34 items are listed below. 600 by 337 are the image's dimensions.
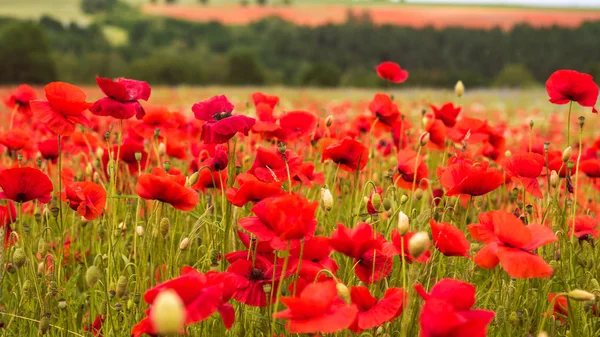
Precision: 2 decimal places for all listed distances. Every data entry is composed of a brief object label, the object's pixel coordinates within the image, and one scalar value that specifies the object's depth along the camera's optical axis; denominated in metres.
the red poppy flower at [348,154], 2.46
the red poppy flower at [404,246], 2.22
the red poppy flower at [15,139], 2.69
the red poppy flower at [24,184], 2.28
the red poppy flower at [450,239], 2.19
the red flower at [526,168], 2.39
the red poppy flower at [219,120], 2.33
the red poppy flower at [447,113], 2.79
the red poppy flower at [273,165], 2.39
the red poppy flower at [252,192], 2.22
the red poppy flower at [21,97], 2.91
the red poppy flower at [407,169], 2.57
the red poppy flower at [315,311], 2.04
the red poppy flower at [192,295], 2.04
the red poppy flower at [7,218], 2.44
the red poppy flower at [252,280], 2.20
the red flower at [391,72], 2.94
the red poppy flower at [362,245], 2.19
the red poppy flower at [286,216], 2.11
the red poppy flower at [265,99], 2.73
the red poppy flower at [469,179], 2.27
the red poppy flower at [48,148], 2.74
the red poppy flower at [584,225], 2.48
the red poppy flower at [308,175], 2.47
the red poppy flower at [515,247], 2.12
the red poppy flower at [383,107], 2.72
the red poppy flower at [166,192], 2.22
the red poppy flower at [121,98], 2.40
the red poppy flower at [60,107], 2.36
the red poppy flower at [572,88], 2.45
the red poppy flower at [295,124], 2.65
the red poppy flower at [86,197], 2.36
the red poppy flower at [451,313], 2.02
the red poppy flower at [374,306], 2.12
